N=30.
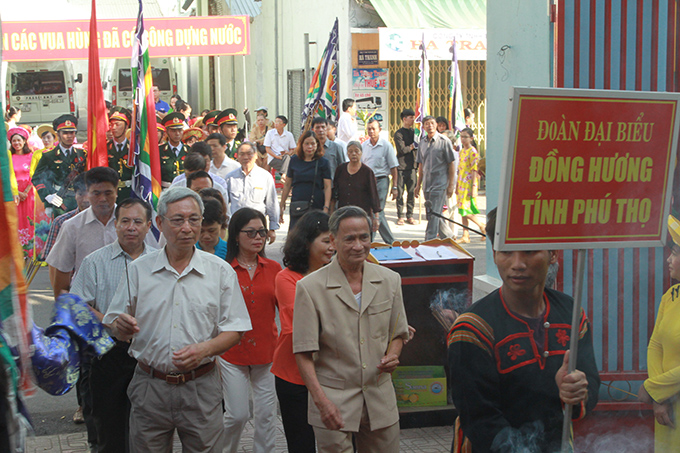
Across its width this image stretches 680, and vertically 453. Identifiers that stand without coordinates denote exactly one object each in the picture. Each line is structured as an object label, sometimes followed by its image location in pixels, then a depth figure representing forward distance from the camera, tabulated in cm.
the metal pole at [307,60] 1778
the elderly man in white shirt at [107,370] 418
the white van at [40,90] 2656
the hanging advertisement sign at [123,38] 1831
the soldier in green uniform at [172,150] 1034
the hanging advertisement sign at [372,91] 1980
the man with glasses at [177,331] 368
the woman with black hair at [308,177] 928
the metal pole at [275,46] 2390
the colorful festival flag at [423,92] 1488
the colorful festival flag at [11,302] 223
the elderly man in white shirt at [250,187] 848
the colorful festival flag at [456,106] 1444
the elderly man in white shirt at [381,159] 1233
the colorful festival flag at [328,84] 1183
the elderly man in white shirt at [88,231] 478
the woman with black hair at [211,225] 521
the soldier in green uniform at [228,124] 1170
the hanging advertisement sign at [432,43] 1844
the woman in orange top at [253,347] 453
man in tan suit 353
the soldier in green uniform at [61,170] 972
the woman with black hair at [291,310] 405
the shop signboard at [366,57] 1970
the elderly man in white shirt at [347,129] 1502
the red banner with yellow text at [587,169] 257
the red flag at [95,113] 675
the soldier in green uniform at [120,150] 916
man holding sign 263
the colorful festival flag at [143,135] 630
